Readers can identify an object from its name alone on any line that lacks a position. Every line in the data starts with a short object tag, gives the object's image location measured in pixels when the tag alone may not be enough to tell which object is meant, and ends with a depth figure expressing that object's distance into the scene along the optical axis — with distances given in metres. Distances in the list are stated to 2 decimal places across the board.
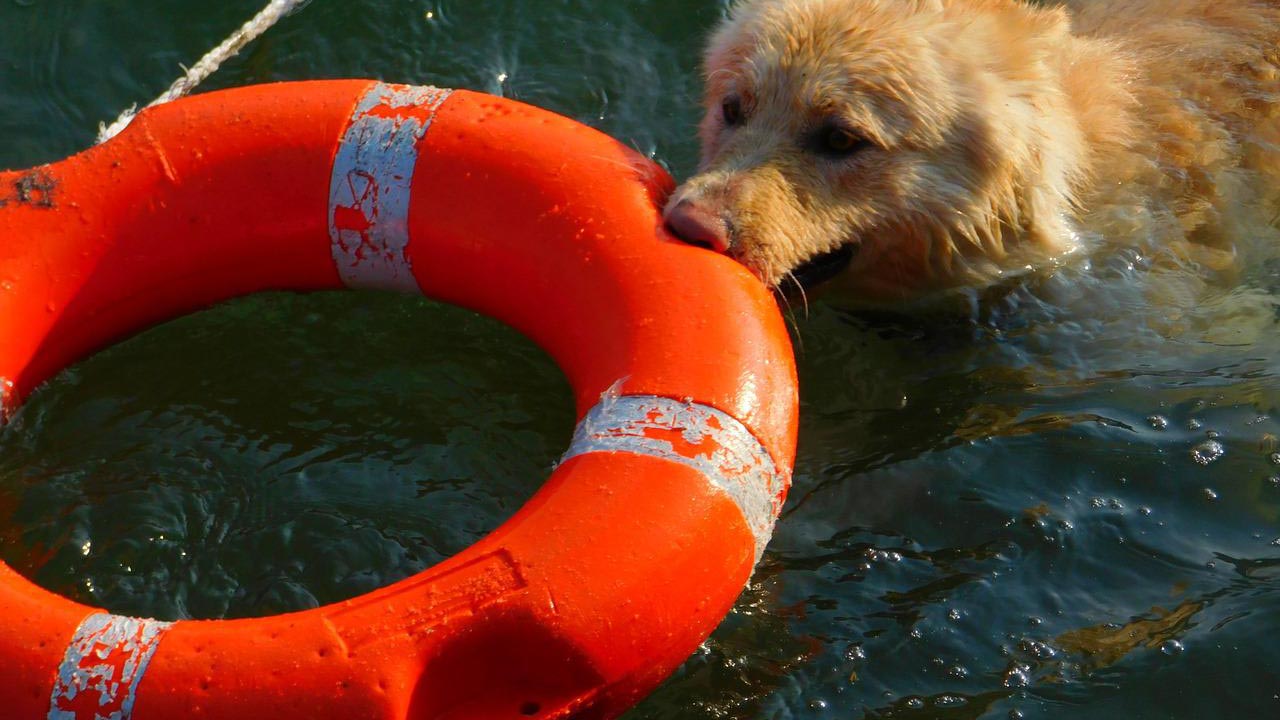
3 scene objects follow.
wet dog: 8.55
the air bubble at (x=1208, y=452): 8.71
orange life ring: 5.75
